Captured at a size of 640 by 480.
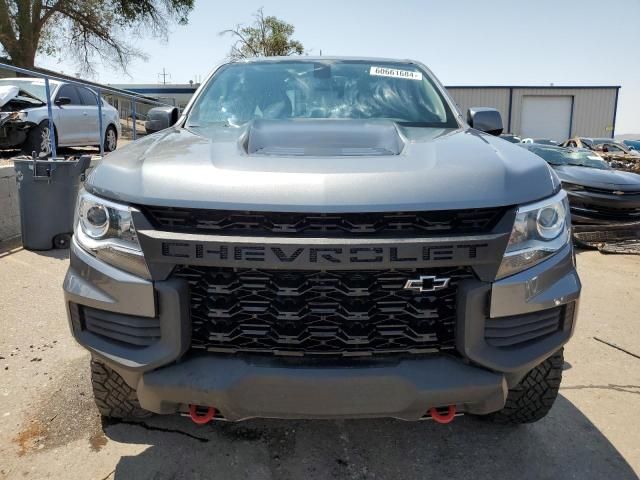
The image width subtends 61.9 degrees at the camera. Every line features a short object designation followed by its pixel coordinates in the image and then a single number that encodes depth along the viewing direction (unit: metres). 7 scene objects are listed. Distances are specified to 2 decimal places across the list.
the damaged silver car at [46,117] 8.85
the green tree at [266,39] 28.64
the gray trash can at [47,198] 5.59
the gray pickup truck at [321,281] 1.73
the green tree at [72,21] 22.25
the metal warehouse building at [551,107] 47.50
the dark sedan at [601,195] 7.49
